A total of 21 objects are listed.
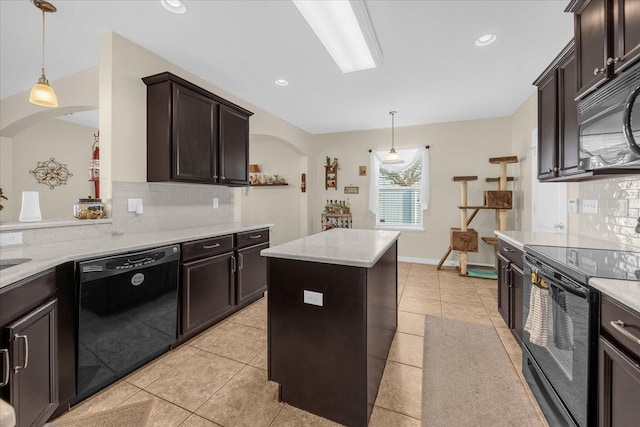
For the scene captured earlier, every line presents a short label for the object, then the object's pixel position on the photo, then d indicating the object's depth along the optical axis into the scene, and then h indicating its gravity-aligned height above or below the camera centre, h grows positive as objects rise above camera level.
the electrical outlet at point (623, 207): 1.92 +0.04
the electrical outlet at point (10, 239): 1.69 -0.18
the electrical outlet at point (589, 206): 2.29 +0.06
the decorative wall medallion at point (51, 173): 4.89 +0.72
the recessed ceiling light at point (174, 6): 2.00 +1.57
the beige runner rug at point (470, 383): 1.56 -1.18
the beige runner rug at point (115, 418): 1.51 -1.20
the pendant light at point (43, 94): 2.18 +0.96
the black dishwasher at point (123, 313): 1.63 -0.70
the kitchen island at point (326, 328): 1.45 -0.67
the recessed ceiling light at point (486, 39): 2.42 +1.59
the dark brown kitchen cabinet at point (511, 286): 2.16 -0.65
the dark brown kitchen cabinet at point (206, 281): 2.29 -0.65
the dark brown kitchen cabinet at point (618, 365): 0.91 -0.56
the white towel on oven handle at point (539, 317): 1.51 -0.61
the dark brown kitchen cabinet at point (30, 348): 1.16 -0.65
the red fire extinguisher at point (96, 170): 2.58 +0.40
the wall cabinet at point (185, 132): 2.48 +0.79
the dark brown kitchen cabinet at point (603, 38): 1.25 +0.92
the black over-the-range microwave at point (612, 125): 1.20 +0.44
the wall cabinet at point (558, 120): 1.90 +0.73
